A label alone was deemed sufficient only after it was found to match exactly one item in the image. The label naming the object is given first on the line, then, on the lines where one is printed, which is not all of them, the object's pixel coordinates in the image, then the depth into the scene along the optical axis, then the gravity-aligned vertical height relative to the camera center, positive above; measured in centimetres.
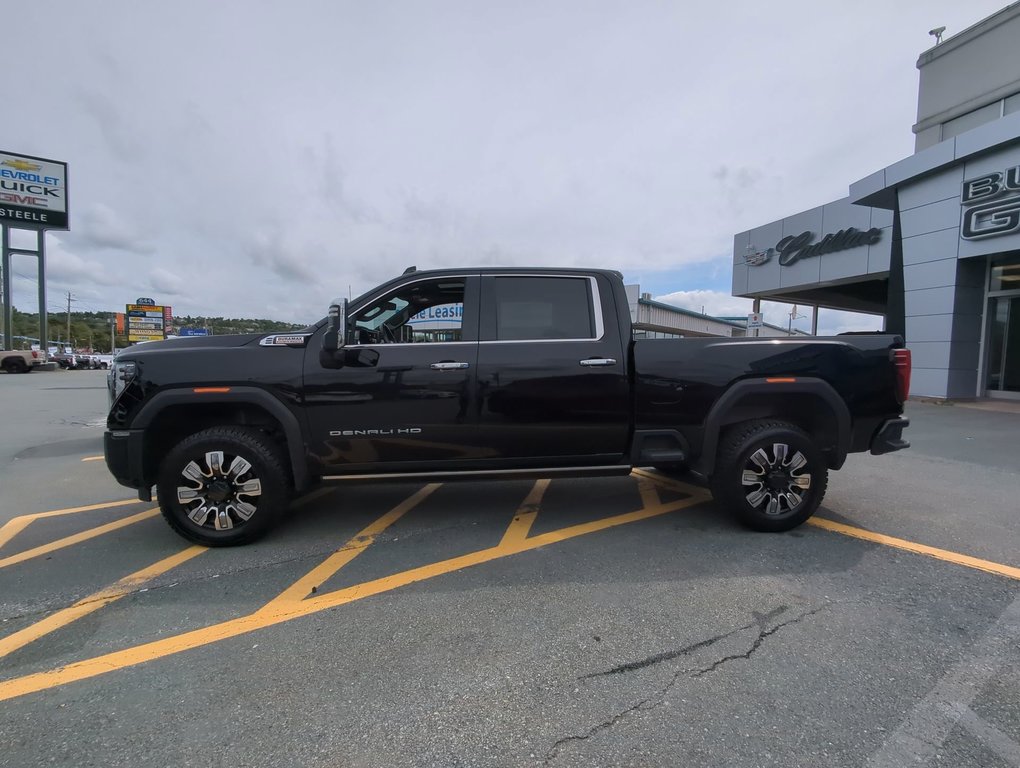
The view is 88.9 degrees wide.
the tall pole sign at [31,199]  2961 +837
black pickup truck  372 -33
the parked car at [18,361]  2766 -96
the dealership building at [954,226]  1209 +383
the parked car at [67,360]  3631 -109
